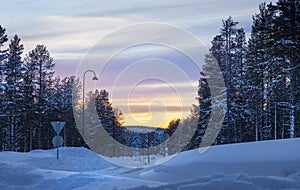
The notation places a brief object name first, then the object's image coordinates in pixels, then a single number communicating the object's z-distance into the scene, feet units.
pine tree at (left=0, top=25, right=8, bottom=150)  130.62
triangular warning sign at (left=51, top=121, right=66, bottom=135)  70.44
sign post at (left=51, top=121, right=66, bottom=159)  70.44
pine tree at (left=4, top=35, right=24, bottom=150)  144.05
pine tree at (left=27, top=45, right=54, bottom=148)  156.97
